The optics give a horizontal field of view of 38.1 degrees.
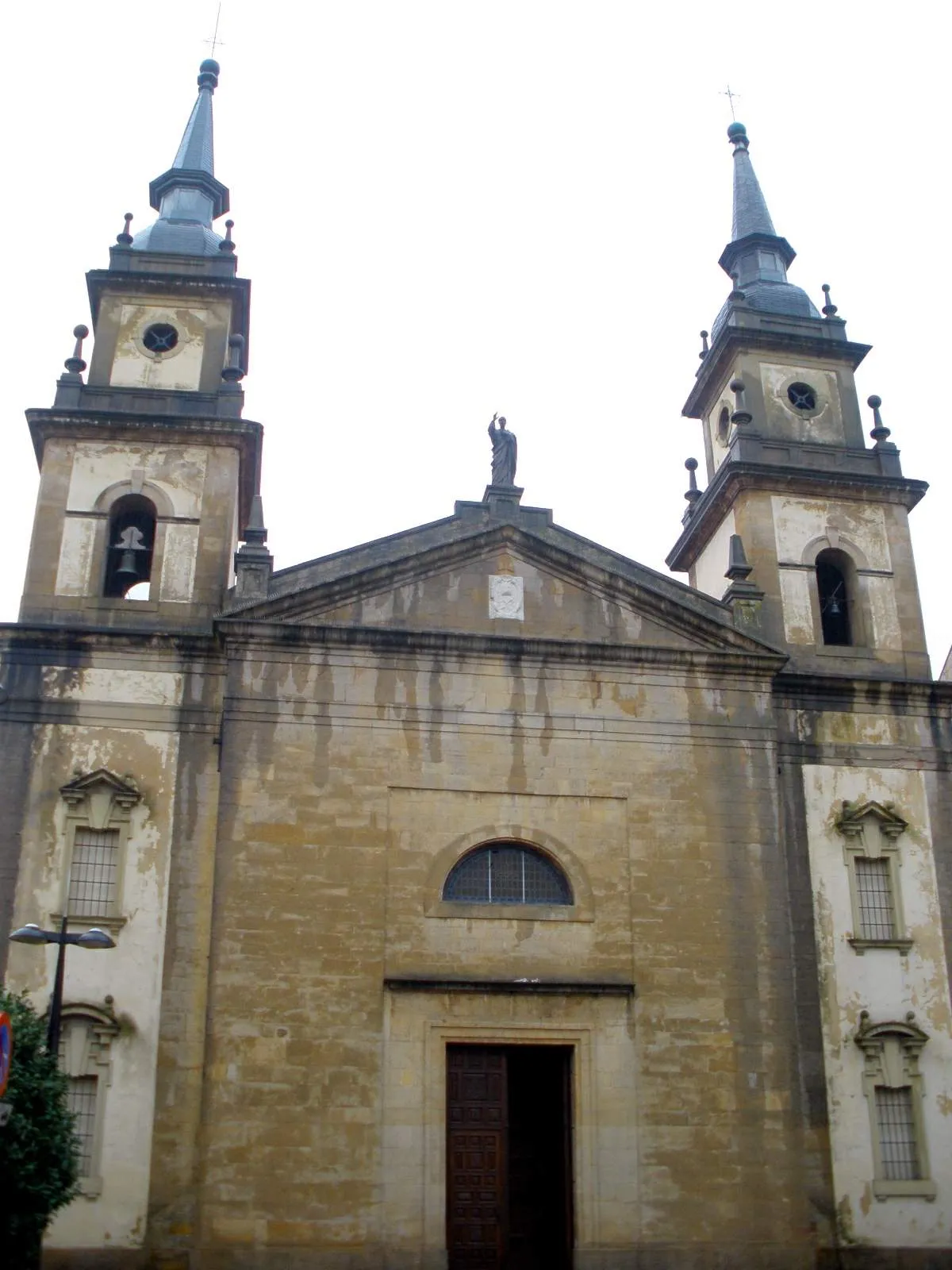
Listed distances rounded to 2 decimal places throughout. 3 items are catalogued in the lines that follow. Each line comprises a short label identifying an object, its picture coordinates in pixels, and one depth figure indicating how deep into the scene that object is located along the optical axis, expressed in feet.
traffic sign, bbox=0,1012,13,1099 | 40.04
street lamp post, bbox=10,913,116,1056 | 50.47
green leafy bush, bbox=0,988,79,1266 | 48.34
